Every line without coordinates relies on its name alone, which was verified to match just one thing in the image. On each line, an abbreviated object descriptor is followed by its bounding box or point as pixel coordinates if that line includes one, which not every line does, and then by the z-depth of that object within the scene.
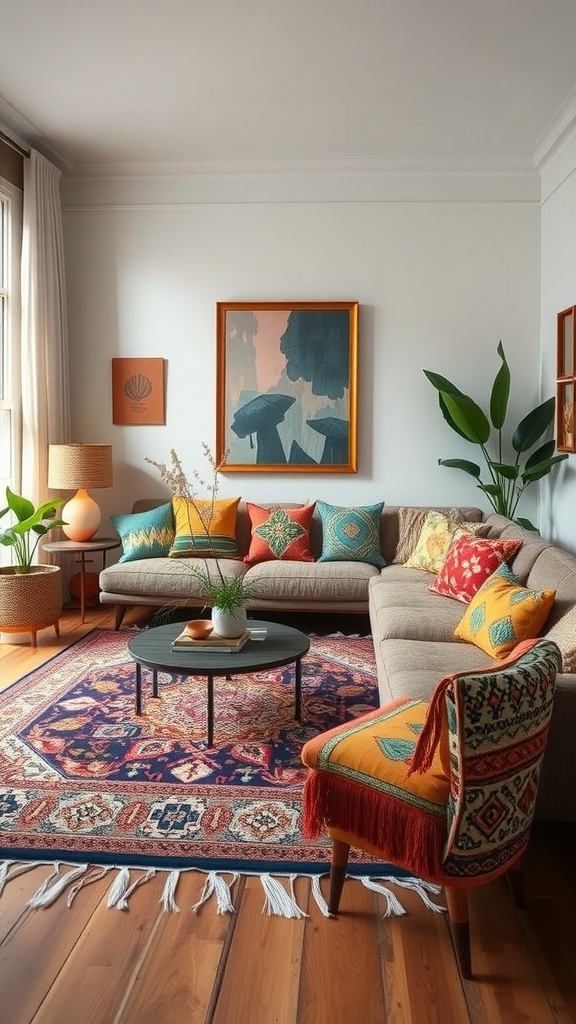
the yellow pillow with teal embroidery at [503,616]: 2.90
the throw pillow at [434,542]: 4.74
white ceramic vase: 3.38
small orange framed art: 5.73
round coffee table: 3.10
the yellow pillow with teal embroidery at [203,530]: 5.18
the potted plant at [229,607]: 3.37
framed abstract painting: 5.59
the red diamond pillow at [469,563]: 3.90
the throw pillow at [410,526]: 5.18
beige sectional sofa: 2.27
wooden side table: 5.07
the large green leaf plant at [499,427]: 5.07
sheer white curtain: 5.18
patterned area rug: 2.36
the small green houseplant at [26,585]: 4.48
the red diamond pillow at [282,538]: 5.17
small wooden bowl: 3.38
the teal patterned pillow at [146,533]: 5.17
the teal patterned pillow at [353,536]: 5.09
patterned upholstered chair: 1.76
